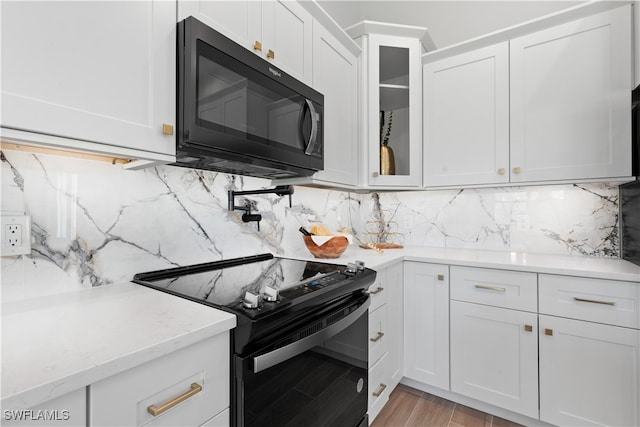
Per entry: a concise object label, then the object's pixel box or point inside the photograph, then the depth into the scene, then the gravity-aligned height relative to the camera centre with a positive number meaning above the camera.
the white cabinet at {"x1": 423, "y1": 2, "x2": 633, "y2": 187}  1.69 +0.69
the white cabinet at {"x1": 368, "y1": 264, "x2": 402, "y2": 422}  1.61 -0.69
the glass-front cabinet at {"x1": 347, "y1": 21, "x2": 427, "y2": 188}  2.16 +0.81
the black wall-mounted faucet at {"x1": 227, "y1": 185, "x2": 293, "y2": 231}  1.40 +0.08
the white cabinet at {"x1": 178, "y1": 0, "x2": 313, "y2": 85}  1.10 +0.78
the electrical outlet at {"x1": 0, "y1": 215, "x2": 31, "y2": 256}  0.88 -0.06
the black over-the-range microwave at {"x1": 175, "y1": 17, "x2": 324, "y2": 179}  0.99 +0.40
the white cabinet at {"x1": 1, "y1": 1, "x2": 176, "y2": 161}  0.70 +0.37
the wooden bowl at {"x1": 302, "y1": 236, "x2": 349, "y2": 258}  1.78 -0.18
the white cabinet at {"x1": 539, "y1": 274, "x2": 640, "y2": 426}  1.42 -0.65
